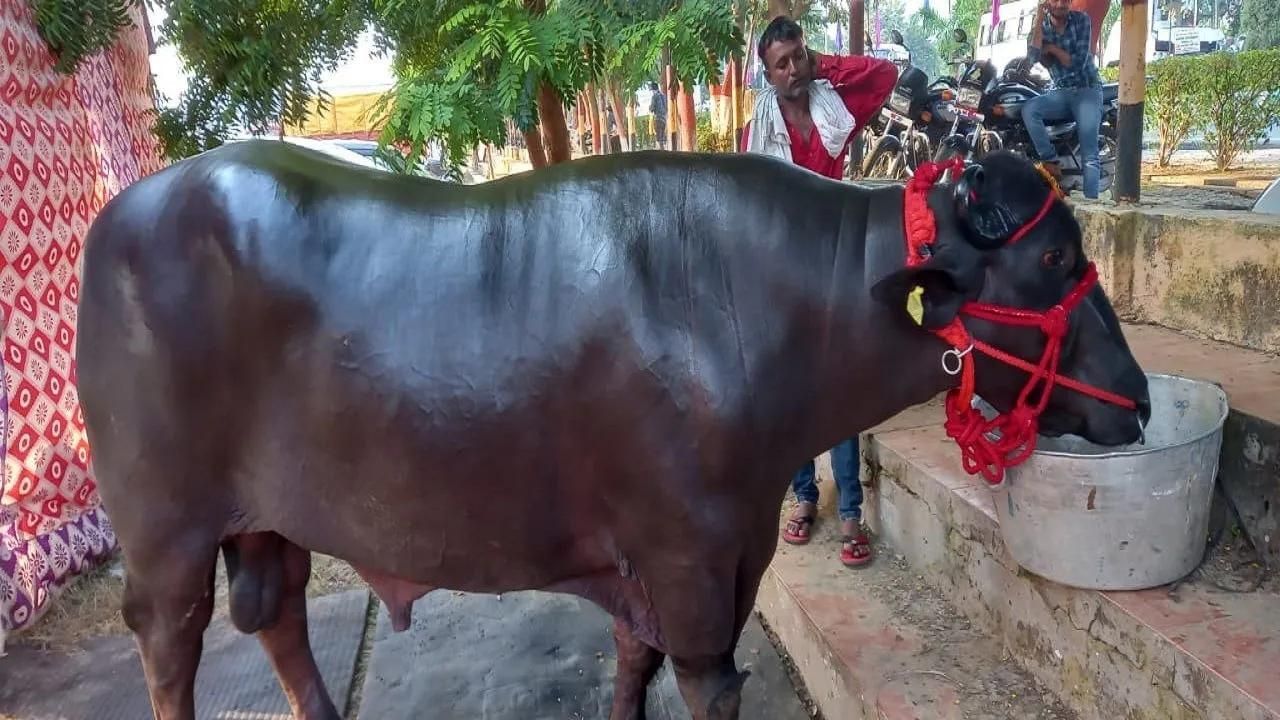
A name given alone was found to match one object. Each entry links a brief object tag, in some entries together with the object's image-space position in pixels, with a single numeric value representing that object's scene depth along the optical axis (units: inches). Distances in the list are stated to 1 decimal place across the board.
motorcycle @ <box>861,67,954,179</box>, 392.2
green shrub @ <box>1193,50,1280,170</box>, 426.0
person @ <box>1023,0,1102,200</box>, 272.2
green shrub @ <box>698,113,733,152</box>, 492.1
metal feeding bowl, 85.6
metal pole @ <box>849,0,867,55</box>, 342.9
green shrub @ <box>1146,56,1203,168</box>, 470.0
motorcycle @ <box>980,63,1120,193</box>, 301.1
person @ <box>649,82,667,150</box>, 860.6
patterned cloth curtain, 145.1
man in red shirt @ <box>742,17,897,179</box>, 131.4
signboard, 1278.3
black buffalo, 69.7
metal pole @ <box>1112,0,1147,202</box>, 162.4
